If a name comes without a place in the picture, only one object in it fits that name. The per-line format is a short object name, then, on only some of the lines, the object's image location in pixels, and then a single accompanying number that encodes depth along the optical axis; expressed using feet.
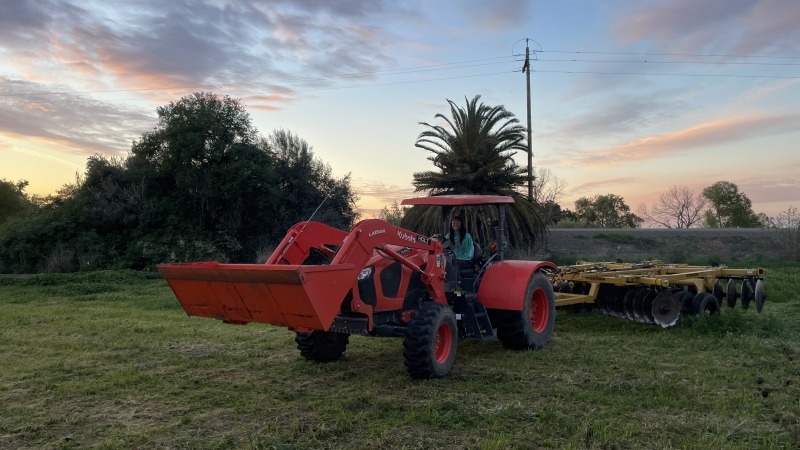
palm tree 65.67
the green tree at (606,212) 158.61
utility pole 84.71
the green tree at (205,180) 86.58
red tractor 20.12
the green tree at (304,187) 93.71
